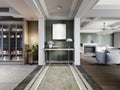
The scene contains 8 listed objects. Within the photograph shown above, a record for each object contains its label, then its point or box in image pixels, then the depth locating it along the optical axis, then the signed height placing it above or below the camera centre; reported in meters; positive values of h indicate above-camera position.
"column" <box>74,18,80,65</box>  4.57 +0.18
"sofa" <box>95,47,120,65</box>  4.76 -0.69
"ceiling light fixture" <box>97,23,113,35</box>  6.67 +1.01
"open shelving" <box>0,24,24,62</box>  4.89 +0.15
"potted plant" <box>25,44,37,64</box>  4.74 -0.42
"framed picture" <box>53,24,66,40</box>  5.07 +0.67
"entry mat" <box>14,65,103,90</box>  2.30 -1.11
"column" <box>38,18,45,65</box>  4.57 +0.24
